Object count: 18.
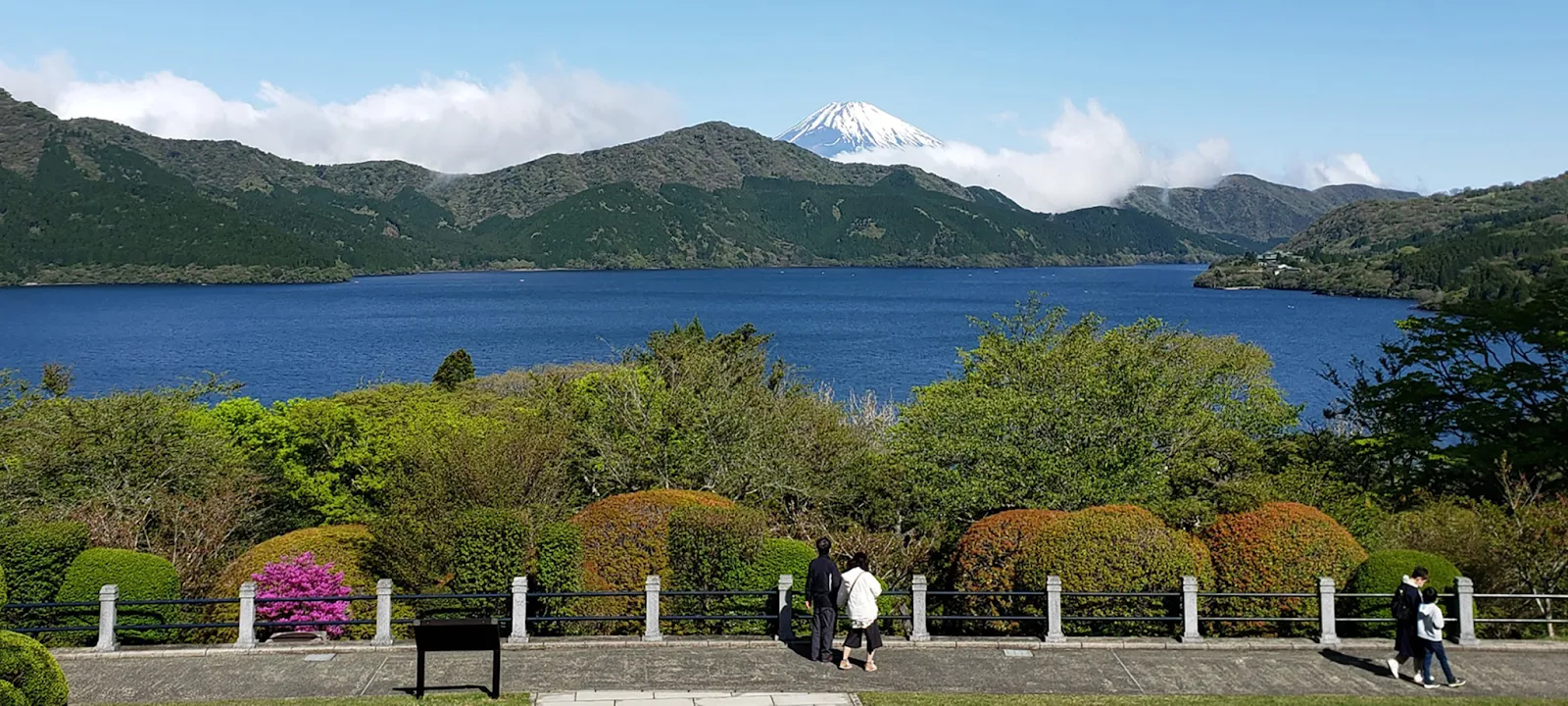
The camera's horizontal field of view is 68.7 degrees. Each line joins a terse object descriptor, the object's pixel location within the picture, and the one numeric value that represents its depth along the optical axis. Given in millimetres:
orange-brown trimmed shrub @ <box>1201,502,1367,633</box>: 19453
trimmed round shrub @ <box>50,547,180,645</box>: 19078
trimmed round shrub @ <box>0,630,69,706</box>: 12414
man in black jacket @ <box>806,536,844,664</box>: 16469
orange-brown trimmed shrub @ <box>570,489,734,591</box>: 20844
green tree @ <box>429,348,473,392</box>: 58281
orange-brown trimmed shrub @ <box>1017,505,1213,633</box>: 19531
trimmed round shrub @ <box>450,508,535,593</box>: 20406
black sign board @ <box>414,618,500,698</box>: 14594
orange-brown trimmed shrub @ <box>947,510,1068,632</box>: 19953
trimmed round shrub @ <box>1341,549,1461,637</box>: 18703
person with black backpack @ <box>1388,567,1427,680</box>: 16016
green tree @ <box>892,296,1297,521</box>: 26000
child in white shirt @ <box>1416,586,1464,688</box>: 15758
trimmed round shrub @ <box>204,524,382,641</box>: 21234
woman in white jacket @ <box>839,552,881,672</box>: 16250
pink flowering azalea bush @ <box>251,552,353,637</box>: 20078
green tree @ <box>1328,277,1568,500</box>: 30953
